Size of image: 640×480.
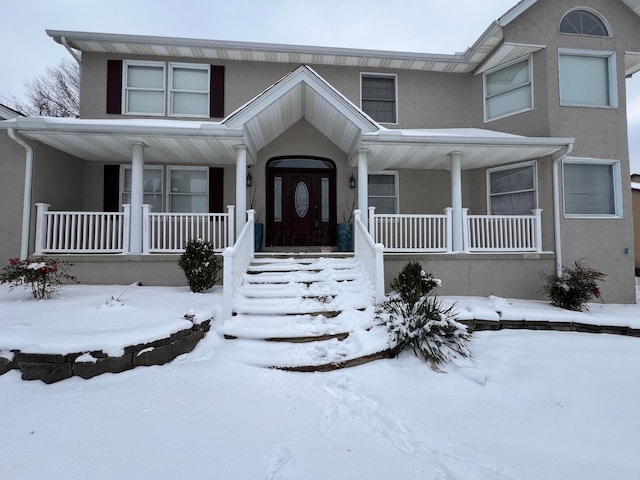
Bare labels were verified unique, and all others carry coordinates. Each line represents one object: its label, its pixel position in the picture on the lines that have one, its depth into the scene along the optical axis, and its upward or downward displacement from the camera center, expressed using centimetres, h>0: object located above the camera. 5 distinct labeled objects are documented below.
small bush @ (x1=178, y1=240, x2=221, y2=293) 576 -23
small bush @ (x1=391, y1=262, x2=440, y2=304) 544 -54
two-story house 634 +232
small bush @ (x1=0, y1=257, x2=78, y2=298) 490 -34
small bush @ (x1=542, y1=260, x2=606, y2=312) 592 -73
